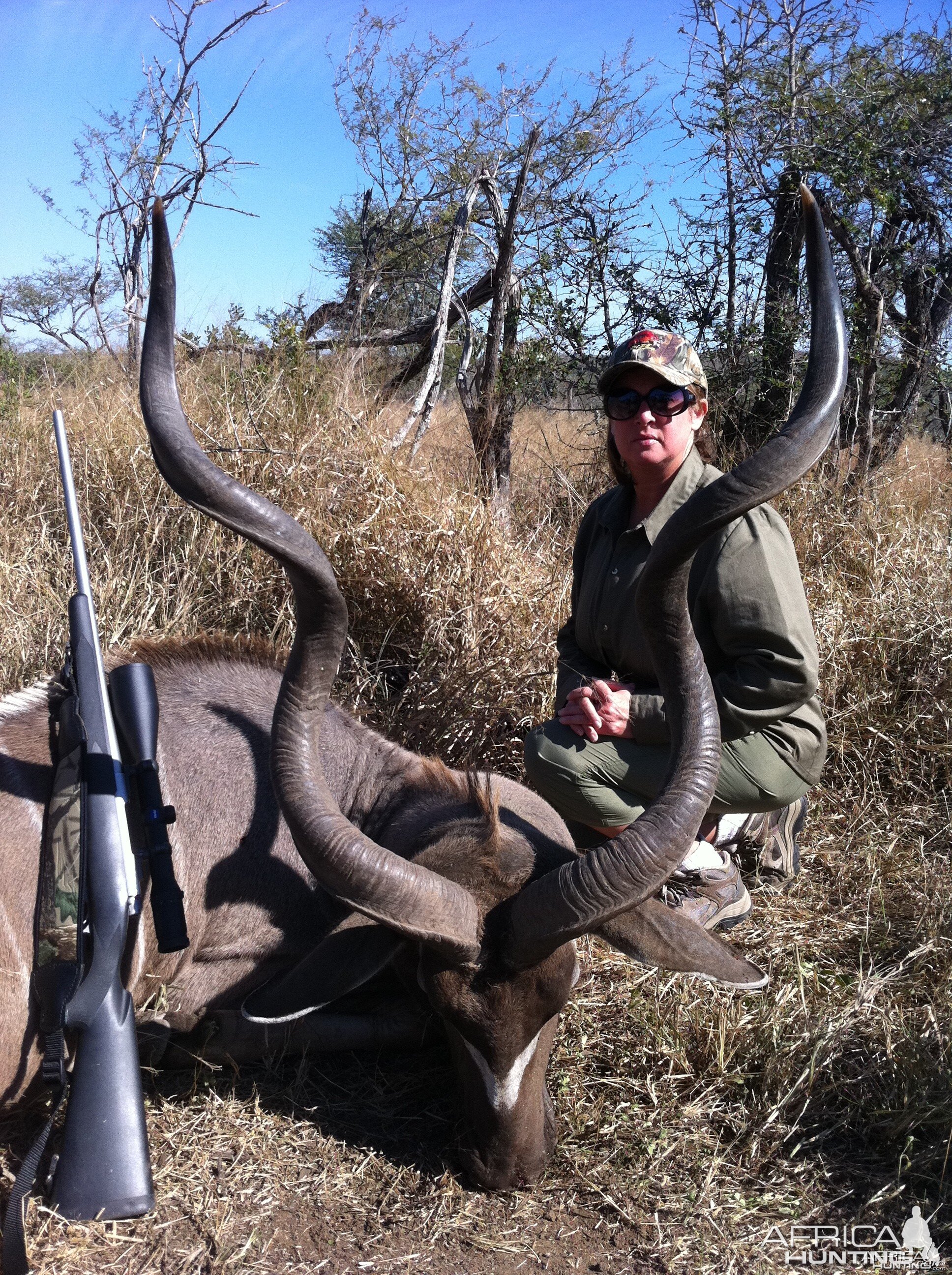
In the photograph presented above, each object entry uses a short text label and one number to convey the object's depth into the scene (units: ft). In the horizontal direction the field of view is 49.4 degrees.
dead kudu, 8.41
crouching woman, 11.52
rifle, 8.63
